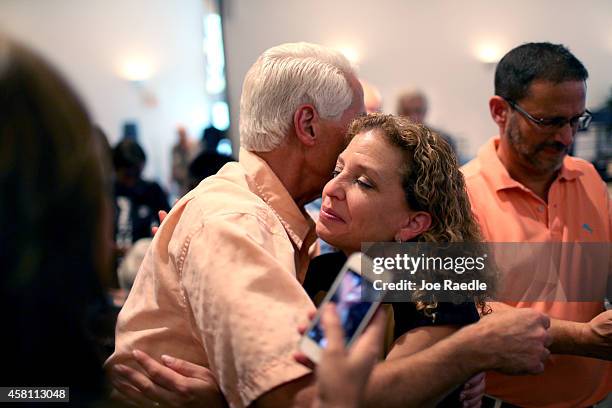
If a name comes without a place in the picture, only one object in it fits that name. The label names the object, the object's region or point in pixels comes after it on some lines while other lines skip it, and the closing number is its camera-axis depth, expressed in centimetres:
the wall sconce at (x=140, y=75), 742
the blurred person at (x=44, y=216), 77
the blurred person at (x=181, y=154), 654
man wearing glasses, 181
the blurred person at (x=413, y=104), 423
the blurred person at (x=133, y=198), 359
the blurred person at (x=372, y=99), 353
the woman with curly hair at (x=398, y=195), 141
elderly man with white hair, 114
